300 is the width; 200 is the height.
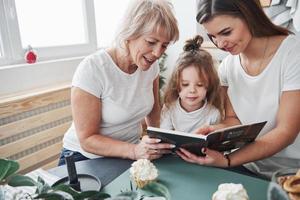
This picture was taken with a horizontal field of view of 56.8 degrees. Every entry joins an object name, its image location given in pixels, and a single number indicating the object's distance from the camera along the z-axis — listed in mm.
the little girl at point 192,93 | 1400
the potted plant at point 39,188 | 389
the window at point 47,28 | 1871
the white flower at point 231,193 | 640
